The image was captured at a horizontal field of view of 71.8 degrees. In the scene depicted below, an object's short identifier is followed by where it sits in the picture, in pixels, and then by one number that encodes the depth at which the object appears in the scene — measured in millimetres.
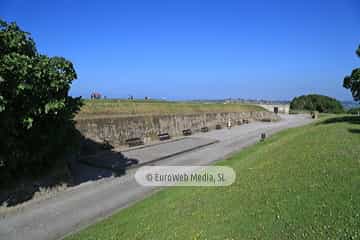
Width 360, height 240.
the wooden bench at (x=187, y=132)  25139
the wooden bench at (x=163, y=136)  22092
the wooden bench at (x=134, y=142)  19050
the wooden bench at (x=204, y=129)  27469
